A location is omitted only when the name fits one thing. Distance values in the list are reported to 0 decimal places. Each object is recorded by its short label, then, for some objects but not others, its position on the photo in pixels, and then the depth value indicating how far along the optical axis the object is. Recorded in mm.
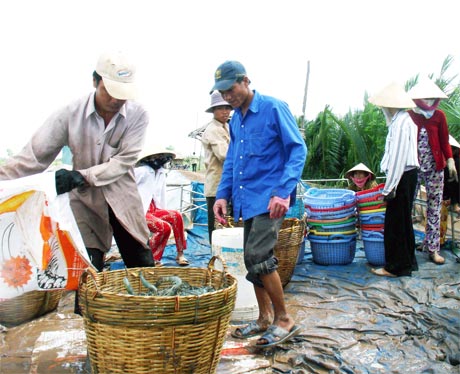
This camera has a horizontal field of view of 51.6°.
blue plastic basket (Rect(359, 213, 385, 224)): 4871
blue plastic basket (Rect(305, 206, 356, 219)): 4887
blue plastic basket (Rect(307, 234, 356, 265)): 4973
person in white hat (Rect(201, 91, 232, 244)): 4668
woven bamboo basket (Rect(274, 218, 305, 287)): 4098
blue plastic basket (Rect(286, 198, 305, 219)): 5991
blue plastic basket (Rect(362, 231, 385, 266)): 4902
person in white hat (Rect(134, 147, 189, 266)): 4887
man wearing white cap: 2461
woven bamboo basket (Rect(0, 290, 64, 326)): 3328
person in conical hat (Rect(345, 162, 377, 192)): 5561
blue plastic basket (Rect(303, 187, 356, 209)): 4895
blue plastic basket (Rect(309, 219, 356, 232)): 4922
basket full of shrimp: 2041
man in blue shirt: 2857
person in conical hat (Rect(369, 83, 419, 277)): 4363
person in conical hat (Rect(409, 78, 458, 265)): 4805
